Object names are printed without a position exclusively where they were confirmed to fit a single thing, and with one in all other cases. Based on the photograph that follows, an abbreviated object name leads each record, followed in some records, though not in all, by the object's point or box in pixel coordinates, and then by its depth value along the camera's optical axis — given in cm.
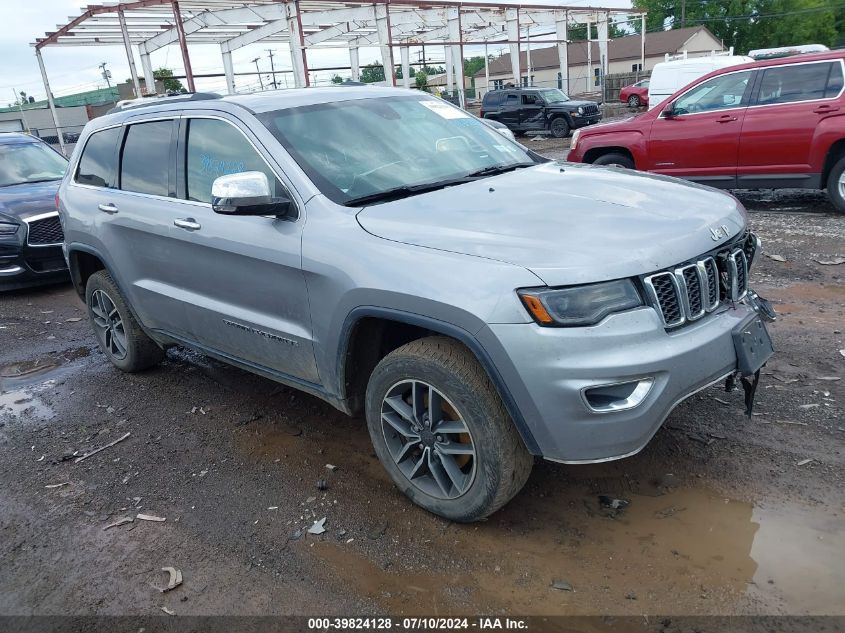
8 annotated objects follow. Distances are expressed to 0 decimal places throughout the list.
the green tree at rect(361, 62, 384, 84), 5836
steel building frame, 2030
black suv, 2278
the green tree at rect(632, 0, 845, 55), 5831
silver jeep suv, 257
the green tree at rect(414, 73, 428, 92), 4491
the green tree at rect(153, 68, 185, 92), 3228
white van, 1889
